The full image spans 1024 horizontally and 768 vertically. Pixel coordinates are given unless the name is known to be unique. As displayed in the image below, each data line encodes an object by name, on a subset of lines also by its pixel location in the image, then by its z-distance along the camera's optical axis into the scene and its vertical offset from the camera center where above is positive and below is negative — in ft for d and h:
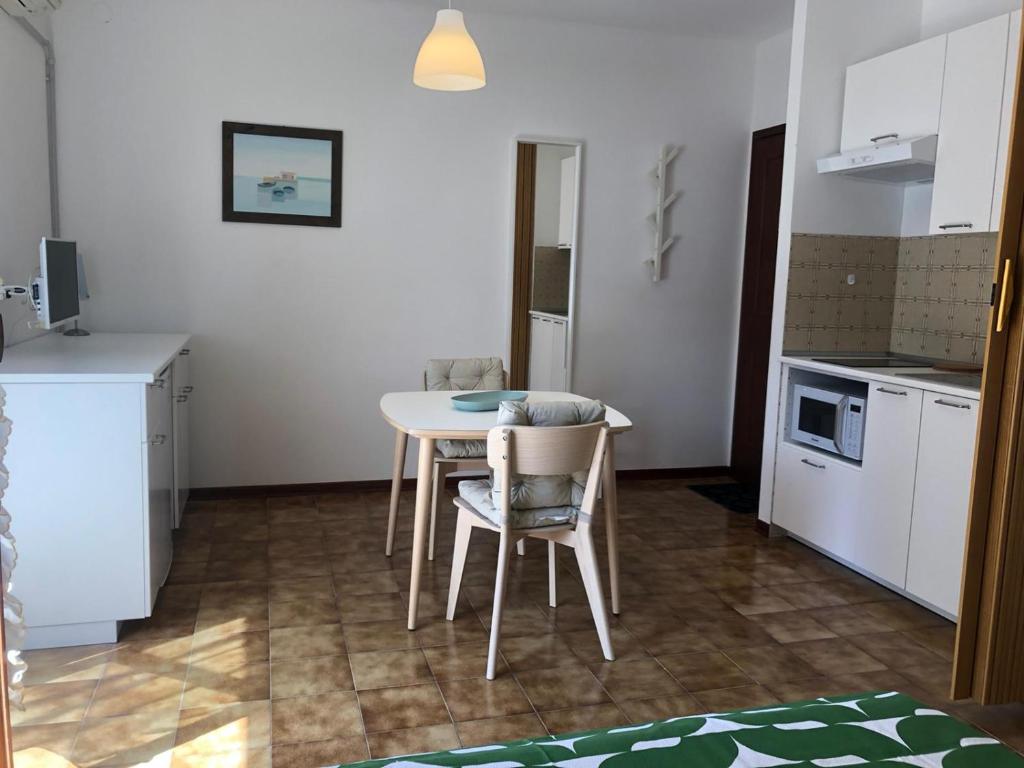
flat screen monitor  9.86 -0.32
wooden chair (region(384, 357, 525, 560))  12.65 -1.55
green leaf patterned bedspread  4.39 -2.42
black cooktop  12.42 -1.10
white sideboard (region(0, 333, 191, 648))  8.93 -2.49
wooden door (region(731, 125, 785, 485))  16.33 -0.33
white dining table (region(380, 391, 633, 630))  9.62 -1.78
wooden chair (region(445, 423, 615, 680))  8.72 -2.50
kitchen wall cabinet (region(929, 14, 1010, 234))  10.70 +2.05
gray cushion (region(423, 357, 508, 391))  12.68 -1.52
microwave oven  12.03 -1.93
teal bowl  10.72 -1.61
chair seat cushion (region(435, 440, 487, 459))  11.86 -2.44
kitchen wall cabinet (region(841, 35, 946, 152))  11.59 +2.70
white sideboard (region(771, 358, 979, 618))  10.34 -2.68
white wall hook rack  16.37 +1.39
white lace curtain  3.60 -1.42
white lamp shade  9.77 +2.45
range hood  11.47 +1.72
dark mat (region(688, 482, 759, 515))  15.61 -4.00
